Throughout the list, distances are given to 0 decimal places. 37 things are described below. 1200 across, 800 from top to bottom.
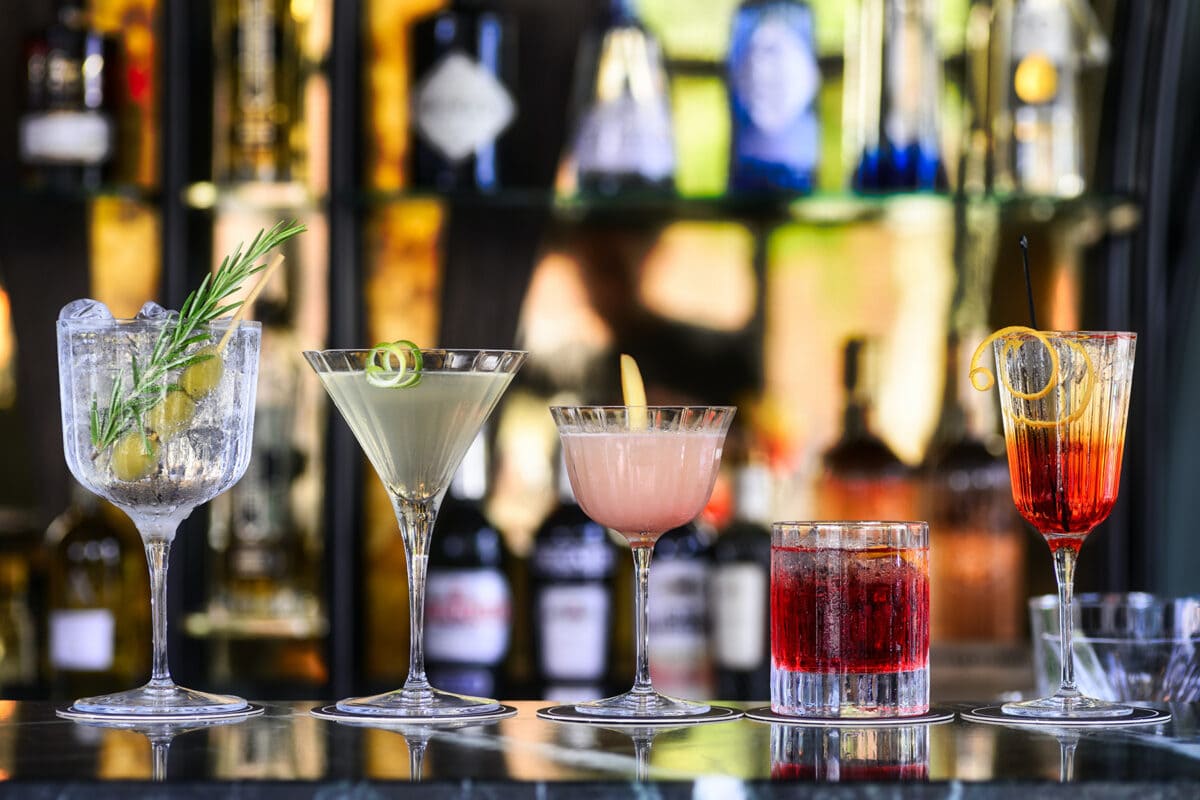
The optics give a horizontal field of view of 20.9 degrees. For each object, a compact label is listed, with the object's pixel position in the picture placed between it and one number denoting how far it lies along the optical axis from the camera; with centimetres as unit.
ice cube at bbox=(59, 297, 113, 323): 159
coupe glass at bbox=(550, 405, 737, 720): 162
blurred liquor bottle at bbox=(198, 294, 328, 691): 243
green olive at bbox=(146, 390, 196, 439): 158
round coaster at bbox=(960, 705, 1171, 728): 153
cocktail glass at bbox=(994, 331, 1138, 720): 159
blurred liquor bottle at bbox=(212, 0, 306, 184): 243
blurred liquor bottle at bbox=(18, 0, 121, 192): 238
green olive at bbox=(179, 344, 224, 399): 158
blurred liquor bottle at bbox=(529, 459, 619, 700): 232
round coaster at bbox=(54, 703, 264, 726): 153
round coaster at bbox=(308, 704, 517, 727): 153
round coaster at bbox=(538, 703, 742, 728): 153
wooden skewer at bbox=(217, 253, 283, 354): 157
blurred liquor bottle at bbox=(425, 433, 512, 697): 231
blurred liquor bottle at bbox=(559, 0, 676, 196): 239
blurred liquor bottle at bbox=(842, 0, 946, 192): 236
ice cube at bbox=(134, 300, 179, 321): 159
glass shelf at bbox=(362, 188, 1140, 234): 236
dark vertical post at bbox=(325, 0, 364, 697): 231
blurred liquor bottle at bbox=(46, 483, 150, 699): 232
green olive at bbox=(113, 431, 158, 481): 158
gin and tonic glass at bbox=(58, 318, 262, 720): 158
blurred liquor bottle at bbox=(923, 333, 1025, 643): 239
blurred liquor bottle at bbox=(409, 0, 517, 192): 239
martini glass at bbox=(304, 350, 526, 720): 162
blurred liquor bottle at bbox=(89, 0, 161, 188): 248
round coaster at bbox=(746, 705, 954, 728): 152
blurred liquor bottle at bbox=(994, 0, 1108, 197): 236
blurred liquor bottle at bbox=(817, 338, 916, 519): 241
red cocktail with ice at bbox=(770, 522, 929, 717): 155
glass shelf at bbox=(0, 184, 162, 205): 239
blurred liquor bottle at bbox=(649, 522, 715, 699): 232
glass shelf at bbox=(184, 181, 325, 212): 238
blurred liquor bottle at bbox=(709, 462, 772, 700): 231
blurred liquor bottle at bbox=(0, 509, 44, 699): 238
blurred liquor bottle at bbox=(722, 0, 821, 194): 238
